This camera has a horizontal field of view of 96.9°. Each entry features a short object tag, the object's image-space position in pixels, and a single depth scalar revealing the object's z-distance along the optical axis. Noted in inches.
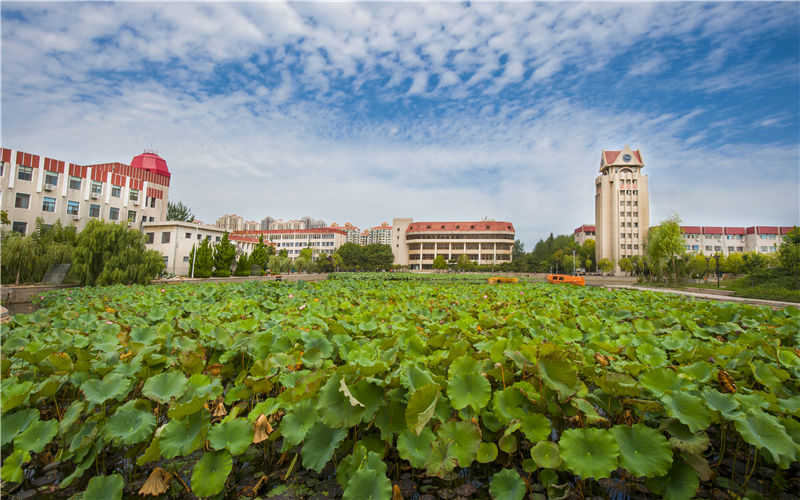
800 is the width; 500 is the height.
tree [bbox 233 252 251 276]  1352.1
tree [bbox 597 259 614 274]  2262.6
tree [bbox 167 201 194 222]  2128.4
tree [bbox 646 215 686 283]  1061.1
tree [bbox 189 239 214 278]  1221.6
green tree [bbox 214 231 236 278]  1285.7
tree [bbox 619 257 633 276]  2165.4
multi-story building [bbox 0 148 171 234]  1039.6
